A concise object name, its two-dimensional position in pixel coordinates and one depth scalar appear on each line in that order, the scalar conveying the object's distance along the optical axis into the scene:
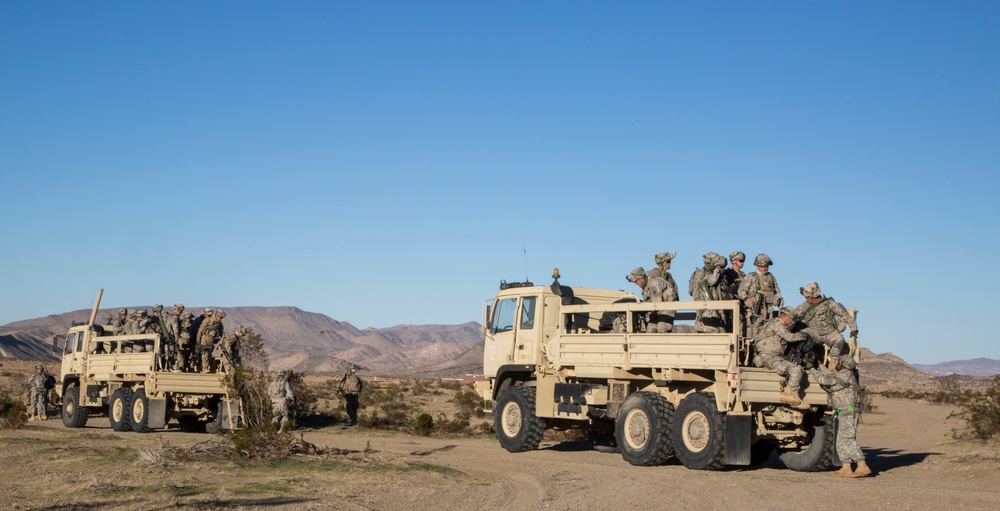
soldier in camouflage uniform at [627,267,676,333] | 15.12
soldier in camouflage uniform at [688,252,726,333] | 14.25
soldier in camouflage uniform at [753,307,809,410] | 13.06
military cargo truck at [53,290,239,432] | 21.05
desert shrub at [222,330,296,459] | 14.24
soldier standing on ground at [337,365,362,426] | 24.78
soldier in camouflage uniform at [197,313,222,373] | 21.44
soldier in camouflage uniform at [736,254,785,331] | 14.45
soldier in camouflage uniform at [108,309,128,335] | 24.50
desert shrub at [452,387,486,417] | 30.95
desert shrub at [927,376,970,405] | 44.67
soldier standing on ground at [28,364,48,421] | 28.06
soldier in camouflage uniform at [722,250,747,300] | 14.97
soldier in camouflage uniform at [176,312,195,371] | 21.72
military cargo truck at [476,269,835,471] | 13.19
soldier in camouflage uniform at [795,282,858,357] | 13.63
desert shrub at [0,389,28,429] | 22.17
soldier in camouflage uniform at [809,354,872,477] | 13.05
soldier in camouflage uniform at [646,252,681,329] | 15.62
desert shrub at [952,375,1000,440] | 19.73
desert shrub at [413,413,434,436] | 22.20
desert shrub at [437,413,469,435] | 22.88
